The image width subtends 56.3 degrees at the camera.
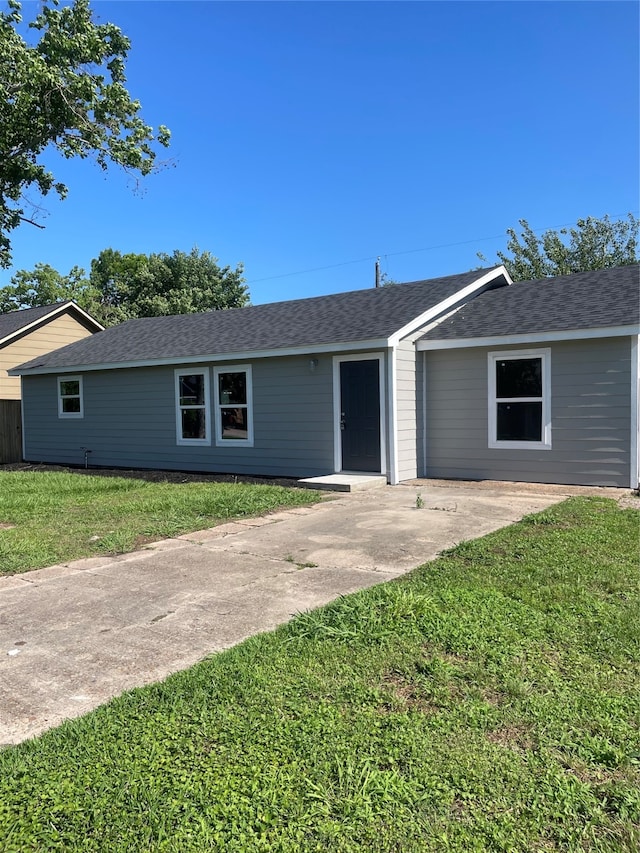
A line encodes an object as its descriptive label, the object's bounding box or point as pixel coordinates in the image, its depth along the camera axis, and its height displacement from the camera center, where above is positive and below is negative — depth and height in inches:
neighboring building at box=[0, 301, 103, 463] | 699.4 +94.4
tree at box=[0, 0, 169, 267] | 360.2 +193.3
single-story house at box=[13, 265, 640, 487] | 371.6 +9.5
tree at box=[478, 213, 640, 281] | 1195.9 +299.2
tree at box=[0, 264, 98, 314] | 1619.1 +312.0
